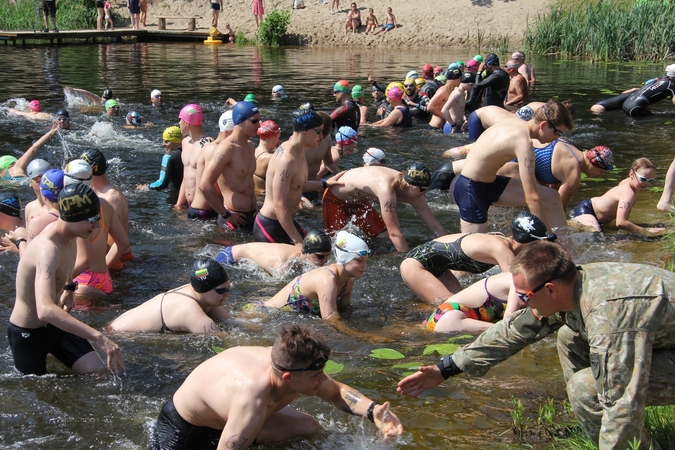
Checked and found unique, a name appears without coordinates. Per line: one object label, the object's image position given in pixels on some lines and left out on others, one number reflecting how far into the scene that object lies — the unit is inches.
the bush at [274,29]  1428.4
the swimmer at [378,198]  311.7
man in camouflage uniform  126.7
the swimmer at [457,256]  238.4
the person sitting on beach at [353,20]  1454.2
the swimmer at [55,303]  194.9
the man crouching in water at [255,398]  148.7
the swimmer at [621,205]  345.7
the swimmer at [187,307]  231.6
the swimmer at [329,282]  256.7
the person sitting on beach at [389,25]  1437.0
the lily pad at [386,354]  221.8
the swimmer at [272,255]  280.4
